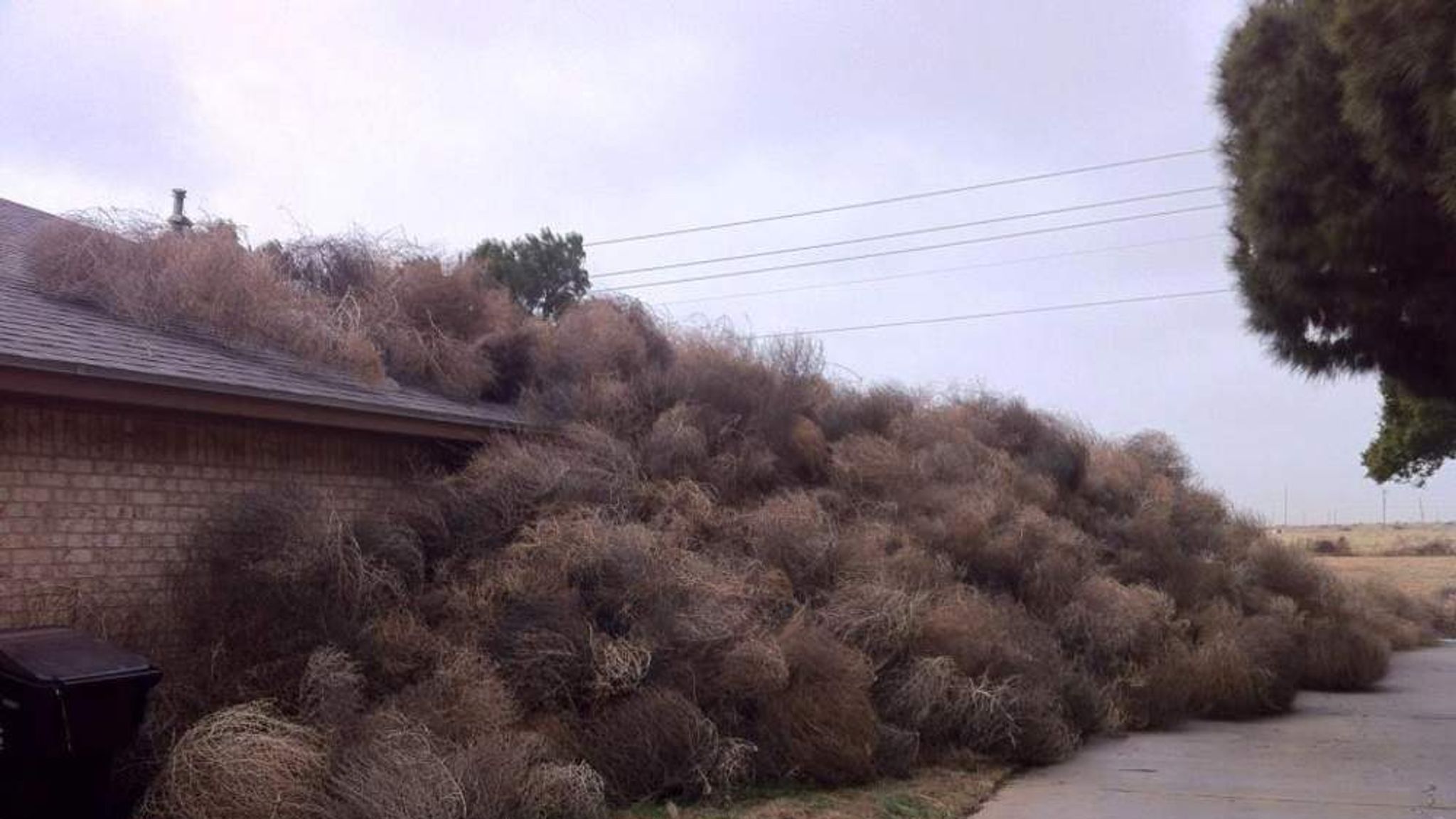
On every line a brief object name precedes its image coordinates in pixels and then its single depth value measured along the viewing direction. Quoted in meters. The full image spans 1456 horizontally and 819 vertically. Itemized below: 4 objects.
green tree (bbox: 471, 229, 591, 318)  33.12
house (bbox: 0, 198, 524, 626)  9.48
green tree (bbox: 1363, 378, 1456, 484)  28.73
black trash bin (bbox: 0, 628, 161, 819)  7.99
